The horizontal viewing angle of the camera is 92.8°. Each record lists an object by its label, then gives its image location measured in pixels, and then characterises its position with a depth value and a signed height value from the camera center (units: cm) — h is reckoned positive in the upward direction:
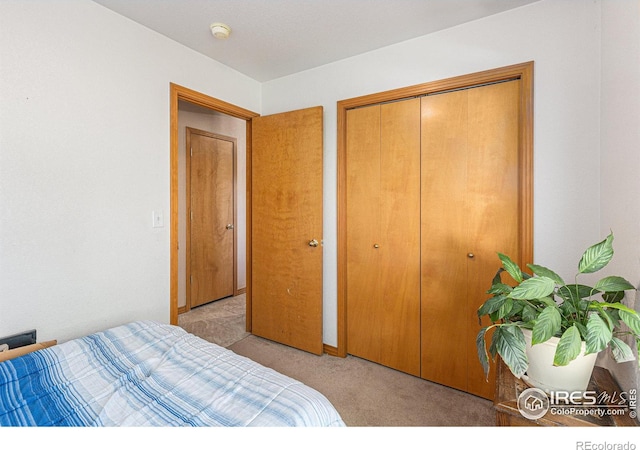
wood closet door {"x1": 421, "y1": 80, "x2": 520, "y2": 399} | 192 +4
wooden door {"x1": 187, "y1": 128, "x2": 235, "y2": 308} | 372 +6
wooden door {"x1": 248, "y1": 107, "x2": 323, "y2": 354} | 259 -6
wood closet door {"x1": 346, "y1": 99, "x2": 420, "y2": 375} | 225 -10
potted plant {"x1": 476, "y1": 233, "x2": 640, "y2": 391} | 85 -32
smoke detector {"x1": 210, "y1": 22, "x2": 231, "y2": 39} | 202 +128
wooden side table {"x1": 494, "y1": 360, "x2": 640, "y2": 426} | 91 -59
